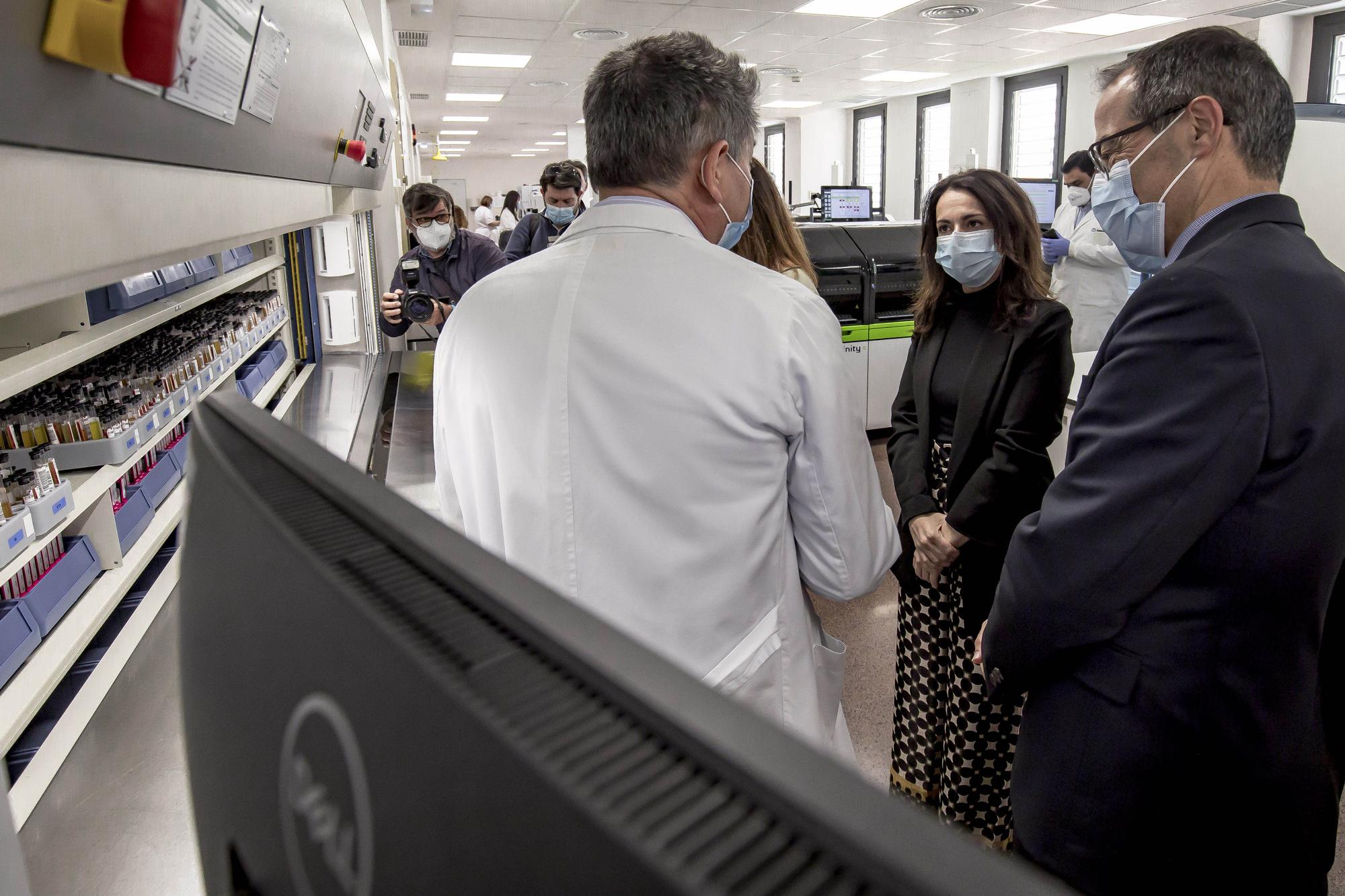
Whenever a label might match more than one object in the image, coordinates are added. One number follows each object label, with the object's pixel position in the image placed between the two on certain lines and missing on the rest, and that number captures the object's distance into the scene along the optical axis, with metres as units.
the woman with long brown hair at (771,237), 2.24
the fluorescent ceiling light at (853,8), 6.88
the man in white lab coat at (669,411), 1.04
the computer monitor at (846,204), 7.59
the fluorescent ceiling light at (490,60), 9.25
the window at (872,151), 13.91
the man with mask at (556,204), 4.33
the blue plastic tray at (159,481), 1.93
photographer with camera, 3.40
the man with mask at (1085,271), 4.41
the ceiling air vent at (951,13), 7.02
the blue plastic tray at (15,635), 1.21
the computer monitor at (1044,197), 6.07
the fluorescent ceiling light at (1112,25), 7.48
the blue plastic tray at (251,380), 2.96
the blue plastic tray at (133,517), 1.74
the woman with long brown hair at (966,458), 1.76
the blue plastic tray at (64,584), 1.35
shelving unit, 1.21
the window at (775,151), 16.34
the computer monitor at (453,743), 0.19
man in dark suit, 0.95
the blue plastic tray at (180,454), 2.14
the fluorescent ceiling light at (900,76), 10.60
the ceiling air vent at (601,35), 7.82
